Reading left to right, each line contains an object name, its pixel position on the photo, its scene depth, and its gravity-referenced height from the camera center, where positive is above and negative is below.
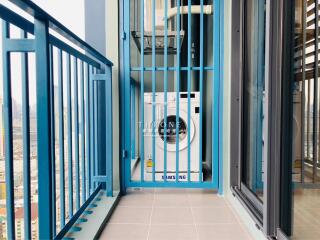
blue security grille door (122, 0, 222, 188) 2.60 -0.04
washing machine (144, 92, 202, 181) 2.74 -0.20
